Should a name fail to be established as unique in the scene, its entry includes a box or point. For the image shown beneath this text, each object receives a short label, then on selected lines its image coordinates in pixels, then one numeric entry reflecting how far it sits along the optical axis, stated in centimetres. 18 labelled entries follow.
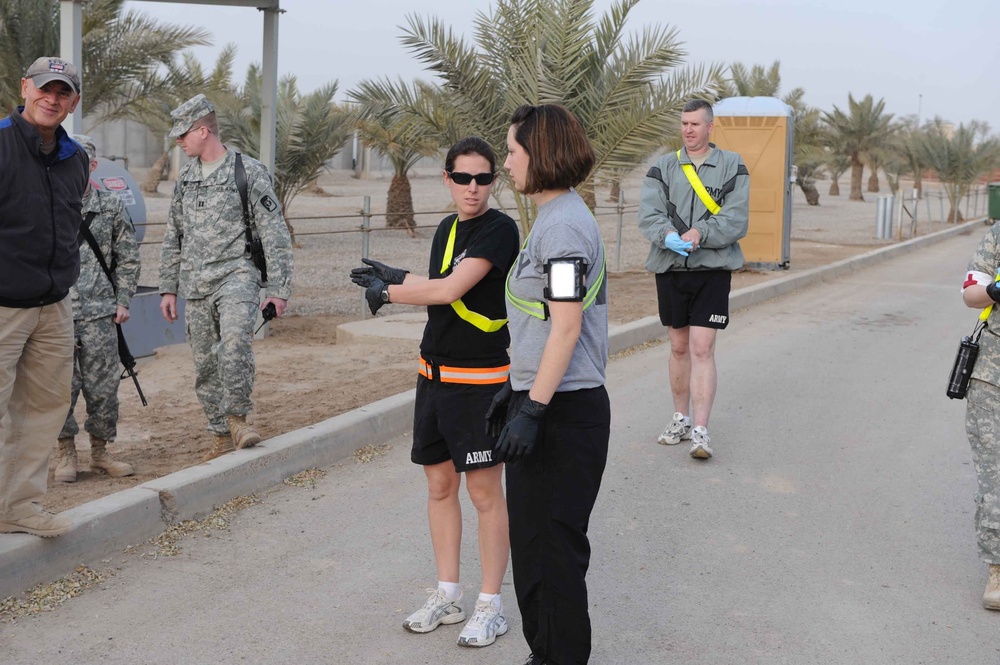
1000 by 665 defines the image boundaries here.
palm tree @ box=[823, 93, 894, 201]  4375
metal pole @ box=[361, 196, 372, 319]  1091
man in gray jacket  630
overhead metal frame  940
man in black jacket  409
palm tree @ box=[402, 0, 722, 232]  1270
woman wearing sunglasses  370
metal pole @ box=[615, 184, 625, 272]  1700
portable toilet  1659
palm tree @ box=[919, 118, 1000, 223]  3572
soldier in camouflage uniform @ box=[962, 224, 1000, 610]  432
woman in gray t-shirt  323
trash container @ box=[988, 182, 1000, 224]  2006
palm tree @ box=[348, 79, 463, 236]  1342
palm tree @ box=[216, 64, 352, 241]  1722
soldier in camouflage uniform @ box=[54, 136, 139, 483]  551
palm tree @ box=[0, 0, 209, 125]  1497
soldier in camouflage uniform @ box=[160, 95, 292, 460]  553
